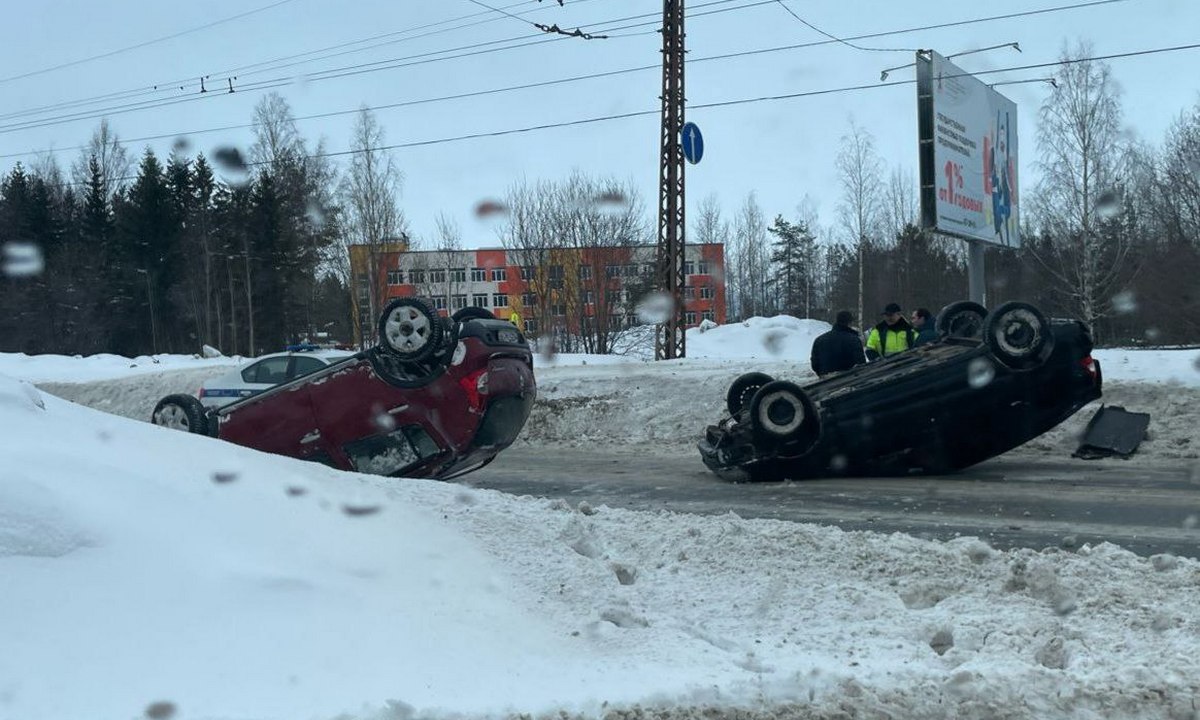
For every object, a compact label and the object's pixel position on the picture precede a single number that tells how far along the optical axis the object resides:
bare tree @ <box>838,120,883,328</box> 50.88
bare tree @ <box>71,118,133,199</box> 52.22
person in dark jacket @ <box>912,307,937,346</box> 13.54
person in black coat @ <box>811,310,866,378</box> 13.14
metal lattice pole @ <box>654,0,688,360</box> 23.58
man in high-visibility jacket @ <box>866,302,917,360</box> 14.10
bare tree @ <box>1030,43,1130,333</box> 40.19
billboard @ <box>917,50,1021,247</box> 20.17
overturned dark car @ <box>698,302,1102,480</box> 10.77
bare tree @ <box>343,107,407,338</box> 39.50
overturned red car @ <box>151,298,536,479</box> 9.39
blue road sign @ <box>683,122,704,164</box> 23.20
